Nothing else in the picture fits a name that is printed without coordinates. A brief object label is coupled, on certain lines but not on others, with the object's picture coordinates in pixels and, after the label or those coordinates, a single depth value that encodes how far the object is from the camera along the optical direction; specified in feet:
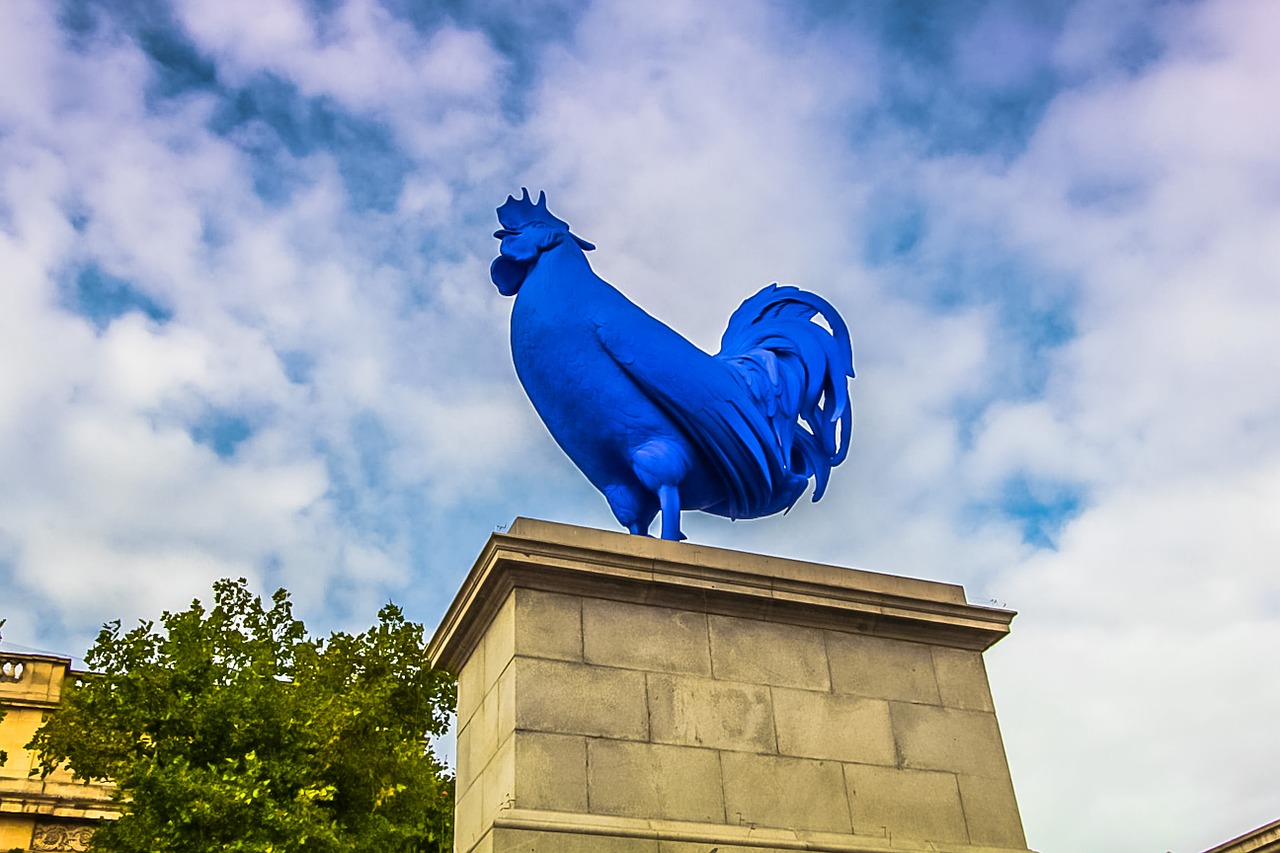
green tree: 53.26
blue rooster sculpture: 31.99
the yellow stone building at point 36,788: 79.77
